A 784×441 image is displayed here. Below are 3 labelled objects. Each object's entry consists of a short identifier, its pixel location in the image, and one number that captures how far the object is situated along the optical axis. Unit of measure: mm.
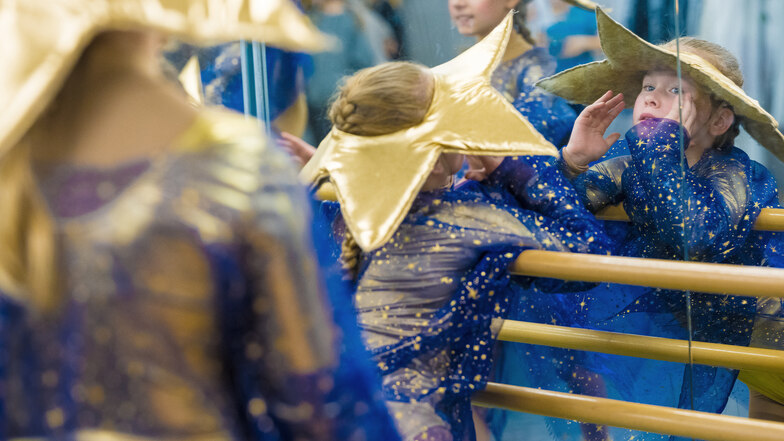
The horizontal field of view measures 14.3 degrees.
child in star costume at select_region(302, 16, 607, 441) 5802
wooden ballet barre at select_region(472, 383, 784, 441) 5631
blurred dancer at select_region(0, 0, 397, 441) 3784
